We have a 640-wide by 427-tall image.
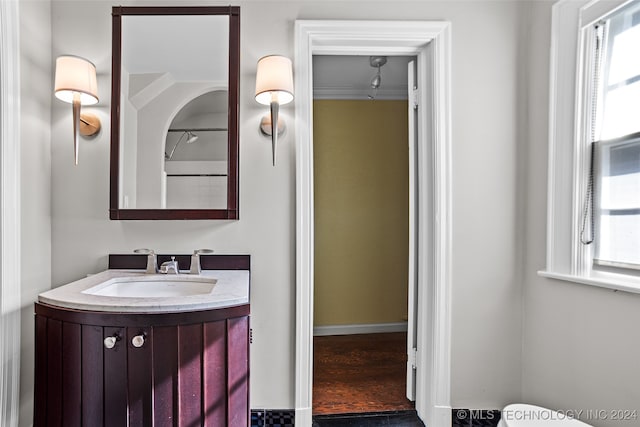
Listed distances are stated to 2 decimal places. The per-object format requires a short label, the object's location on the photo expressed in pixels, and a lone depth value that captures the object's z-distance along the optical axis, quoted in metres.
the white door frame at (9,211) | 1.45
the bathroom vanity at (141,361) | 1.12
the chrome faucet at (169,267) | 1.59
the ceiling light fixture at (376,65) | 2.54
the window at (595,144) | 1.36
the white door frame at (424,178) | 1.73
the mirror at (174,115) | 1.70
